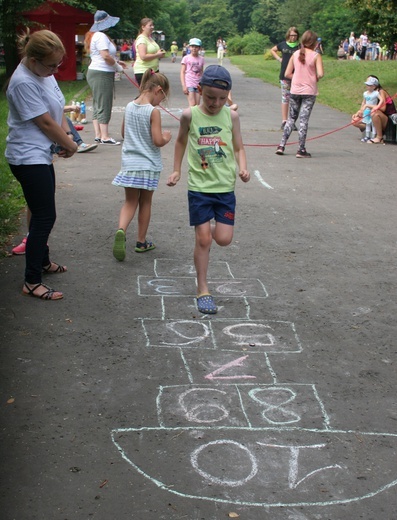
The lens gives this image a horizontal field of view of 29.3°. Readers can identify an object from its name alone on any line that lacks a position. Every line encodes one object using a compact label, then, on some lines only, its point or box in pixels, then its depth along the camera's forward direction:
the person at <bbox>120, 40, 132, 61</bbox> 51.00
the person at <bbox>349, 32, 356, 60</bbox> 45.31
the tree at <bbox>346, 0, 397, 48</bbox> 20.25
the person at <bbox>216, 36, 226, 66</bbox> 47.78
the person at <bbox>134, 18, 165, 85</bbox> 12.61
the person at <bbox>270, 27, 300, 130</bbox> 13.82
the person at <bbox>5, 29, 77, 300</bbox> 5.25
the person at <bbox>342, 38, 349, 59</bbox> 46.09
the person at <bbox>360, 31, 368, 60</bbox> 43.47
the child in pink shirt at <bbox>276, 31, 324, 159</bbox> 11.57
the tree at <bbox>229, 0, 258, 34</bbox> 104.56
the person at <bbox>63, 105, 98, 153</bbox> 6.29
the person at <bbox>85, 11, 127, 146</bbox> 11.88
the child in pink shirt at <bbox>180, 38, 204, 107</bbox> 14.36
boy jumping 5.51
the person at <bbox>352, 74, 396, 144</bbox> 13.91
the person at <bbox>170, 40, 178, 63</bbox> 51.16
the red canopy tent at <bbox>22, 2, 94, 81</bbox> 27.83
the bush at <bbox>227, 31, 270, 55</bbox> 71.44
